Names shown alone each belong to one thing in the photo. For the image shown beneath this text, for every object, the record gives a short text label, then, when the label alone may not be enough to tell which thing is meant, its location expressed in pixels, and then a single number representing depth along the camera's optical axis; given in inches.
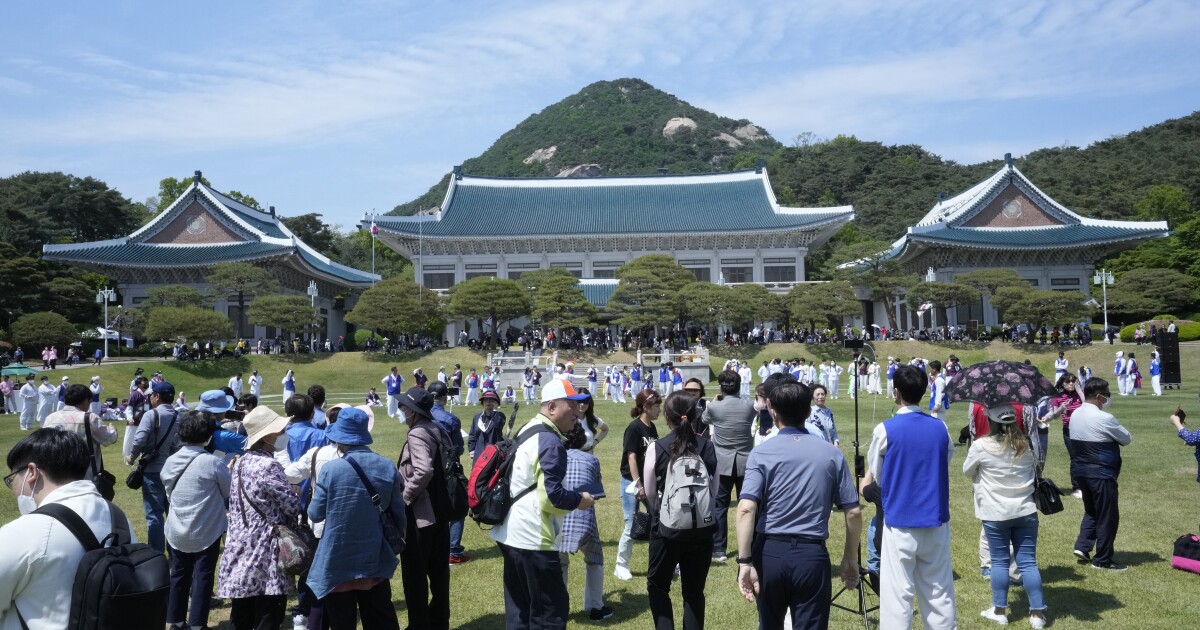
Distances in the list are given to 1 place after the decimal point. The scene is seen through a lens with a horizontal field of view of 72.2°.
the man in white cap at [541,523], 179.3
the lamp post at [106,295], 1454.2
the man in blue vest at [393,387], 935.5
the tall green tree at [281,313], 1583.4
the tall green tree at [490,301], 1625.2
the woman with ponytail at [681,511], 184.9
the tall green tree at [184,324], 1456.7
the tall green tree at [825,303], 1643.8
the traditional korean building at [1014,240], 1774.1
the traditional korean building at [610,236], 1950.1
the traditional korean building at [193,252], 1754.4
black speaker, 986.7
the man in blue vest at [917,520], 179.9
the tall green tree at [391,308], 1637.6
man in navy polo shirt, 162.7
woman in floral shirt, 187.2
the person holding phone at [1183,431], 283.9
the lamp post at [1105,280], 1540.7
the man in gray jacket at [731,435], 266.5
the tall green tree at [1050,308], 1486.2
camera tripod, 200.1
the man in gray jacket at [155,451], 272.8
